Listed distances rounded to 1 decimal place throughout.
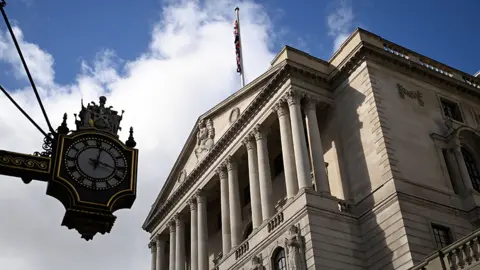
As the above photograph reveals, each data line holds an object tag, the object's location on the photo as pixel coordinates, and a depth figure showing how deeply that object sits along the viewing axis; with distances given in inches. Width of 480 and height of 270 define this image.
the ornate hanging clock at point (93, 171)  287.9
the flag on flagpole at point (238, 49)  1815.9
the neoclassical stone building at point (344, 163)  1183.7
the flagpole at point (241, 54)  1769.2
